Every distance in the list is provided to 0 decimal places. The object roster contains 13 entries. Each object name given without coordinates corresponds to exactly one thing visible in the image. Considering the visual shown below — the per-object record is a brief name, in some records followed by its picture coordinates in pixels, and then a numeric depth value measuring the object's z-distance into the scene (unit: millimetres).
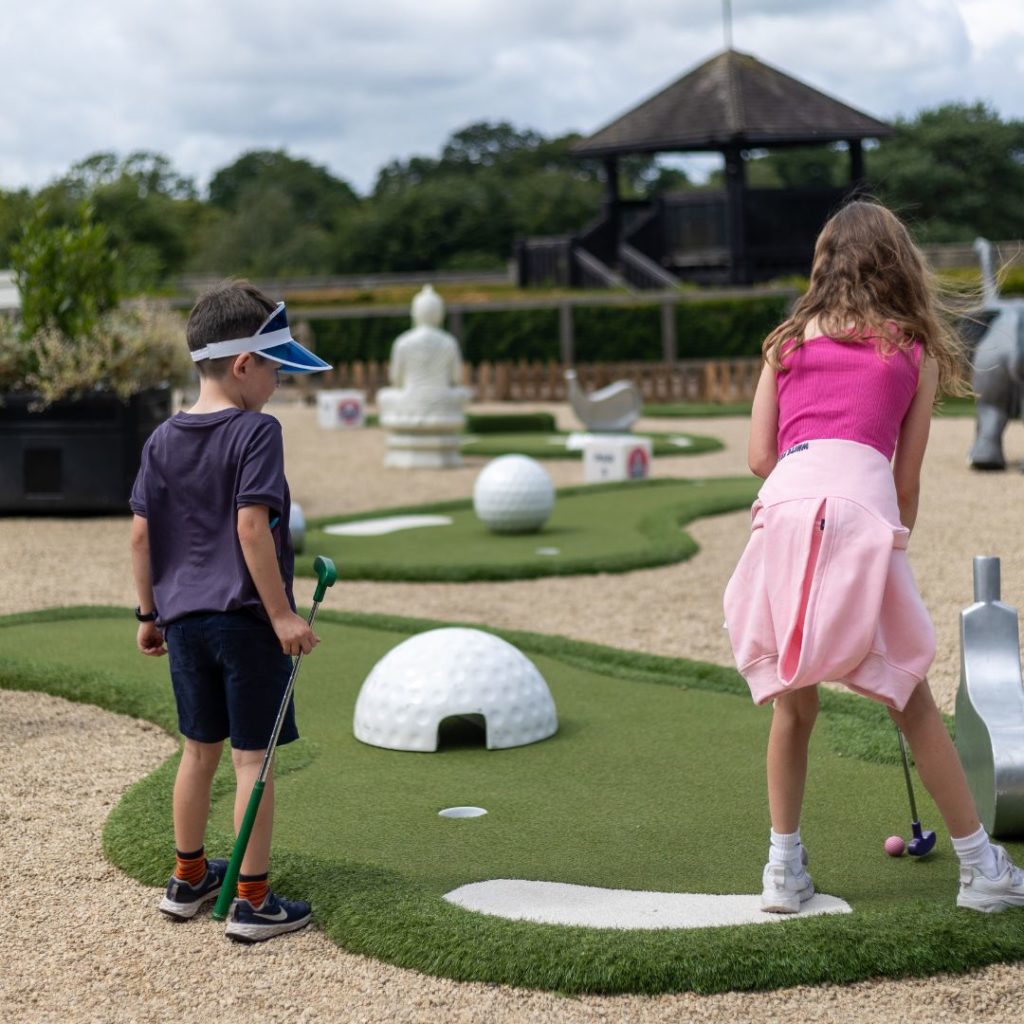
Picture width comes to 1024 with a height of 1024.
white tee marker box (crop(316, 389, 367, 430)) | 20031
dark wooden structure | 27109
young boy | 3217
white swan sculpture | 16938
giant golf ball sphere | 9781
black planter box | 10891
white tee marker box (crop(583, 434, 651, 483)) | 13023
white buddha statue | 15172
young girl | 3121
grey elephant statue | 12805
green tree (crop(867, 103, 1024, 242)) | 50125
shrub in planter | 10898
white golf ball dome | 4781
